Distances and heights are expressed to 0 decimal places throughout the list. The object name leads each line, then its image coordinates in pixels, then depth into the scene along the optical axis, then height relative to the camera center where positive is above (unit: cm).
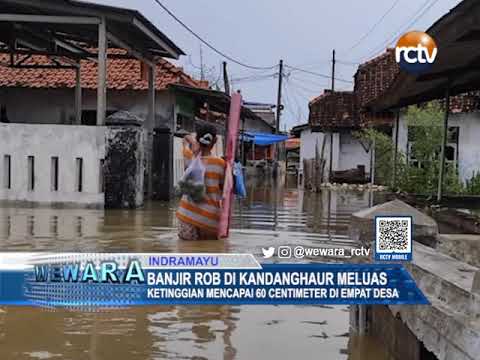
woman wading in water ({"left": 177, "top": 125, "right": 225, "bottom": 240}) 739 -41
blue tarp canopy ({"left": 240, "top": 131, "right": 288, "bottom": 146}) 3116 +116
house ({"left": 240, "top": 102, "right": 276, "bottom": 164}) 3808 +200
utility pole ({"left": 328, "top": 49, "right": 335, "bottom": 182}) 2577 +13
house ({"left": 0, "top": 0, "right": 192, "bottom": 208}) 1188 +64
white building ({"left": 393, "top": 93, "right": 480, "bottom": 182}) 1953 +94
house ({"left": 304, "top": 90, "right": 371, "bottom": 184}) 2650 +139
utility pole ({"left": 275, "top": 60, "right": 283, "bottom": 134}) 3584 +402
